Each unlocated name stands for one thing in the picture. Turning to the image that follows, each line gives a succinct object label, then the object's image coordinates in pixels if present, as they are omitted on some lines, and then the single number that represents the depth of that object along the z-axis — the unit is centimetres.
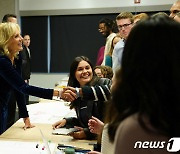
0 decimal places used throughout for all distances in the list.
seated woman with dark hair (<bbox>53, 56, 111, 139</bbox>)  198
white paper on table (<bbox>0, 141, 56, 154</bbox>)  173
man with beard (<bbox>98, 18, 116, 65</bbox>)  381
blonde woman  214
